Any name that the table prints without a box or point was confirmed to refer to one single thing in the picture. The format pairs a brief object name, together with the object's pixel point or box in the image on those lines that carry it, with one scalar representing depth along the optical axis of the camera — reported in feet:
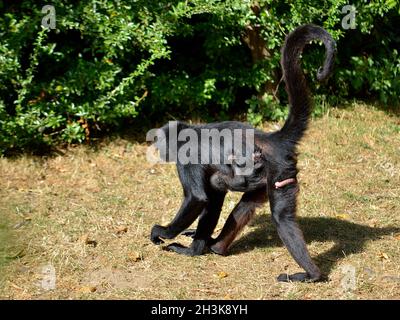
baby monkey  21.06
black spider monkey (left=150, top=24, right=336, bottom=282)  20.20
